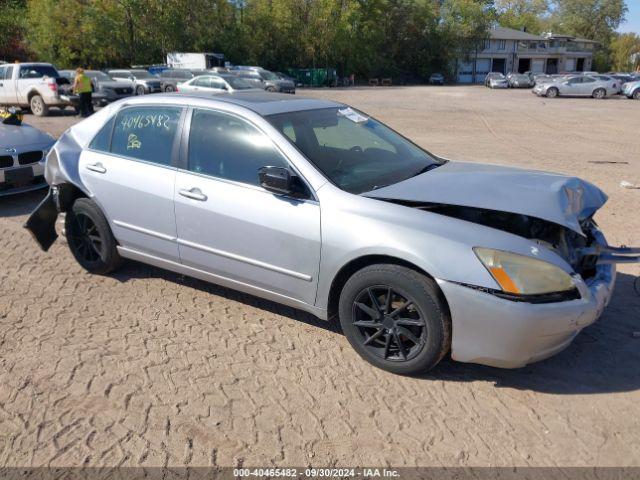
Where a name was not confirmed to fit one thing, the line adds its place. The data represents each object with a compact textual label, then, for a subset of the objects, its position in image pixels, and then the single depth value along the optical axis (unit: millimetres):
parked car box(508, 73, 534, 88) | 50594
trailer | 41875
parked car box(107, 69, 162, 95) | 26438
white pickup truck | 18453
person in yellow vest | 17203
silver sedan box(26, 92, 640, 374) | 3107
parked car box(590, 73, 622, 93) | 34906
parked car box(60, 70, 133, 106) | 21672
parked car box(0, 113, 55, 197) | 7383
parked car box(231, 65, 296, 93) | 33666
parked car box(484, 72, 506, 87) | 52466
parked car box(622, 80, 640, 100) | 34000
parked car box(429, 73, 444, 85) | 63219
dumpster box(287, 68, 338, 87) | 55406
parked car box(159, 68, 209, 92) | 28562
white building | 74750
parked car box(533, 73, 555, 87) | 36988
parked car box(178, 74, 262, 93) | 23625
